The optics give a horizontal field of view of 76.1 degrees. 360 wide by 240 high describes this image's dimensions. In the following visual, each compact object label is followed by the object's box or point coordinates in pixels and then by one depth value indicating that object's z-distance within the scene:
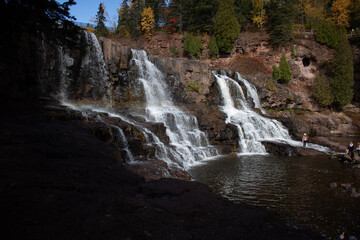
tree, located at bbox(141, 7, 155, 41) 45.19
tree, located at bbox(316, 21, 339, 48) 36.44
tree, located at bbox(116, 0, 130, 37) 51.70
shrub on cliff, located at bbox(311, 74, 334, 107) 30.88
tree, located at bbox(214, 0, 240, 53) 38.24
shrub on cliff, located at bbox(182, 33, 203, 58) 38.78
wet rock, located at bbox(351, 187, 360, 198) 8.99
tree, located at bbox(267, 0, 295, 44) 36.69
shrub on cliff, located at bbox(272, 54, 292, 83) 33.06
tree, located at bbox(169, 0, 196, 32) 43.78
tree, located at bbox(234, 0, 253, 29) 43.78
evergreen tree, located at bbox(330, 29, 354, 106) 31.16
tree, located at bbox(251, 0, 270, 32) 41.31
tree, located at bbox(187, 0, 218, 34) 41.53
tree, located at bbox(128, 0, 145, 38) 47.45
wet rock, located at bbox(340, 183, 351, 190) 9.87
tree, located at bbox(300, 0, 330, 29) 43.94
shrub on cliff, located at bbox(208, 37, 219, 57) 38.22
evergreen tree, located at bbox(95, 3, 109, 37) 52.22
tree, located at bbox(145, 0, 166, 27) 51.28
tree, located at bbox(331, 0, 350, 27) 40.84
